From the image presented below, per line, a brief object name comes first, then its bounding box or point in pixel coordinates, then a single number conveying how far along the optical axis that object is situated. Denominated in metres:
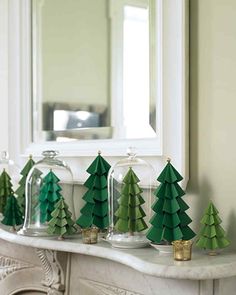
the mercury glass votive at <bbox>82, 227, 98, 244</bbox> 1.24
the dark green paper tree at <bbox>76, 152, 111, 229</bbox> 1.31
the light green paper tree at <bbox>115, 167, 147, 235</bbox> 1.20
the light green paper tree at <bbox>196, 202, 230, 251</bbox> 1.04
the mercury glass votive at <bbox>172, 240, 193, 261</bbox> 1.01
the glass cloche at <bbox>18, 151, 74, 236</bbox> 1.41
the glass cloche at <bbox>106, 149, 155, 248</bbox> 1.20
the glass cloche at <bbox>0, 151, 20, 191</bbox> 1.70
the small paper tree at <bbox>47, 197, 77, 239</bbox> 1.31
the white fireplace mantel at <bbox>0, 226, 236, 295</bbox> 0.97
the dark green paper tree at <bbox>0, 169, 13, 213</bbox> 1.62
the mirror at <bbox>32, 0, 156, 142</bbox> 1.31
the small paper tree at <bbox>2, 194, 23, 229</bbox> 1.47
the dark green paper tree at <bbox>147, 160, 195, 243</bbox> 1.08
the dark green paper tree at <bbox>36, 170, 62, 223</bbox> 1.41
